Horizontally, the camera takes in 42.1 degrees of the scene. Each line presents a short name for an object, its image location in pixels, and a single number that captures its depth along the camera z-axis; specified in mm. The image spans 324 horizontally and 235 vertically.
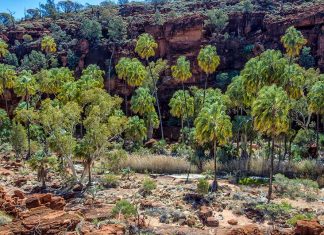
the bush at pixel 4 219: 24361
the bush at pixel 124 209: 26375
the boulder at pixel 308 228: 23672
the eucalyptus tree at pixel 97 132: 34812
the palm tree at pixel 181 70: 52750
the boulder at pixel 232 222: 28406
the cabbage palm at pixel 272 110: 32125
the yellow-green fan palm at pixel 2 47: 61294
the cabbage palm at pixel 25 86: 50688
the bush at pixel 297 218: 26706
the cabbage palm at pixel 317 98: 42219
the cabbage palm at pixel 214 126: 35688
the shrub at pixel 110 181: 36781
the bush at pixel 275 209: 28609
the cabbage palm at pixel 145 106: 54188
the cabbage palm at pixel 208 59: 49219
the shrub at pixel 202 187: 33562
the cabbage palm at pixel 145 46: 52184
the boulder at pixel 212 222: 28219
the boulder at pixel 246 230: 23802
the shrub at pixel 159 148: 52253
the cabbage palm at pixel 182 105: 55375
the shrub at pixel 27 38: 81250
